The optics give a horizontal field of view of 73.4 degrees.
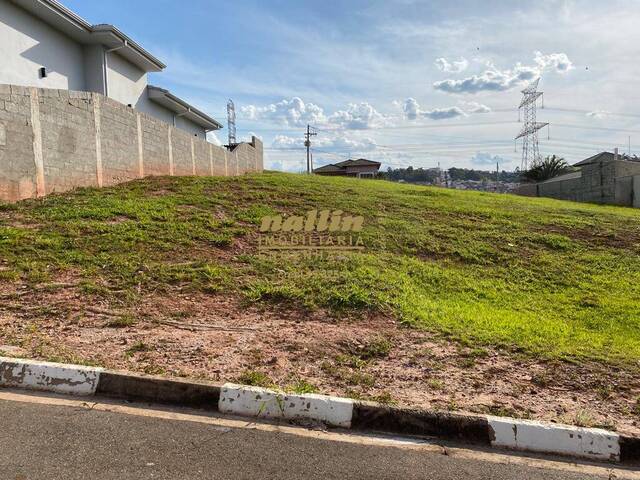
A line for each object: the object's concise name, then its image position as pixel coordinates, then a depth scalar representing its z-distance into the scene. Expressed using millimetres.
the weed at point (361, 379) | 3234
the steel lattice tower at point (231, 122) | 36656
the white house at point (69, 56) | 11719
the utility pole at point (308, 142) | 45456
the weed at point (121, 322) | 4047
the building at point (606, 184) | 20653
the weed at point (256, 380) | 3121
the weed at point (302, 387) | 3053
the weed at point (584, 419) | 2807
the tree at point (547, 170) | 39625
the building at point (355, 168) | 48656
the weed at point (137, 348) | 3522
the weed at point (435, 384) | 3229
